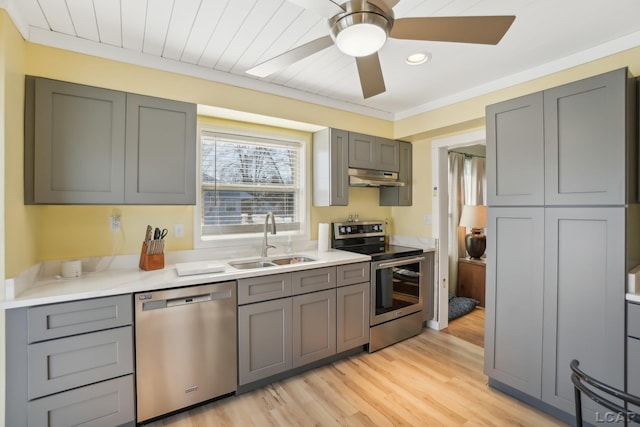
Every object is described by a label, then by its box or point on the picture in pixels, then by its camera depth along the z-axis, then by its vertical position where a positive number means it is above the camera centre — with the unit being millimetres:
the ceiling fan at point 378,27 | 1243 +807
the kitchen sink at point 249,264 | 2612 -456
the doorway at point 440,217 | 3449 -43
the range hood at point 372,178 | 3191 +379
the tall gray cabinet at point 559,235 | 1753 -136
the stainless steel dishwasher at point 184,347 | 1886 -885
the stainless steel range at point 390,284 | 2977 -729
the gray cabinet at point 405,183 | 3631 +360
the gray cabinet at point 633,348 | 1676 -739
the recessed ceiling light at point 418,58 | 2215 +1150
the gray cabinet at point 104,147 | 1816 +424
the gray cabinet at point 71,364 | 1585 -841
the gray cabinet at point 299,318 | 2258 -860
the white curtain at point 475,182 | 4730 +490
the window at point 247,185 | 2770 +263
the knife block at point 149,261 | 2240 -363
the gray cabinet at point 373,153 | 3201 +660
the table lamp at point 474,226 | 4137 -173
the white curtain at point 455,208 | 4555 +80
